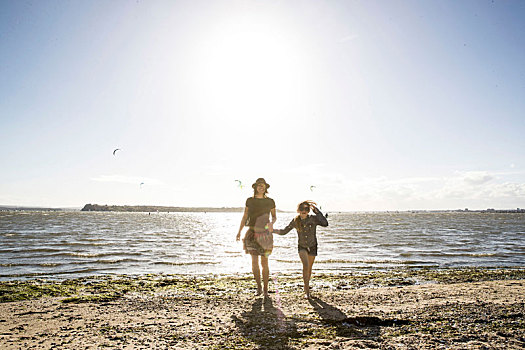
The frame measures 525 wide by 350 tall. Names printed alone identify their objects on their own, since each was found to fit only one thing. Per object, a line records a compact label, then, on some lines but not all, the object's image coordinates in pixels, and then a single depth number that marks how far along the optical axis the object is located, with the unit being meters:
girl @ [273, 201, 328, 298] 7.96
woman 7.90
